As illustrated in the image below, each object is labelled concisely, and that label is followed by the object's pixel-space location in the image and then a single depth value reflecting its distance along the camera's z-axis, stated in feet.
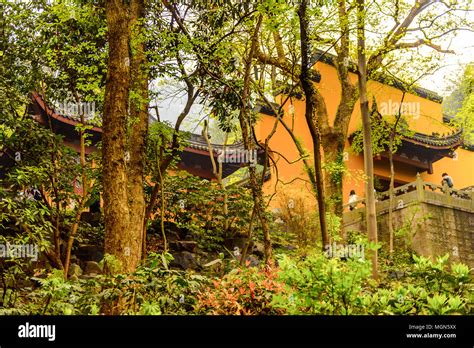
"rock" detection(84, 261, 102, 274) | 25.53
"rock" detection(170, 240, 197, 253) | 29.43
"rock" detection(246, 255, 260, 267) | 29.76
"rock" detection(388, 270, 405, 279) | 30.80
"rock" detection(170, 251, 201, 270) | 27.89
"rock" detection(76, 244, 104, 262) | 26.30
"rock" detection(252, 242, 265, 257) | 31.70
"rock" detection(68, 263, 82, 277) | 24.88
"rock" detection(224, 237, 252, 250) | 31.07
